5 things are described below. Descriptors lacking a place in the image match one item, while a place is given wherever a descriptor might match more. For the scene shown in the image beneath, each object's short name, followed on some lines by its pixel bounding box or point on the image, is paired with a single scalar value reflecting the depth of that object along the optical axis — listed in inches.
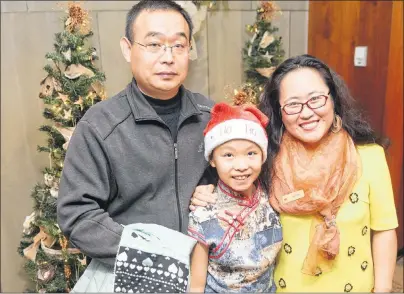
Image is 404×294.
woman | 55.1
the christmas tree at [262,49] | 108.4
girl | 52.1
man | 50.1
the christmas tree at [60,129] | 79.3
